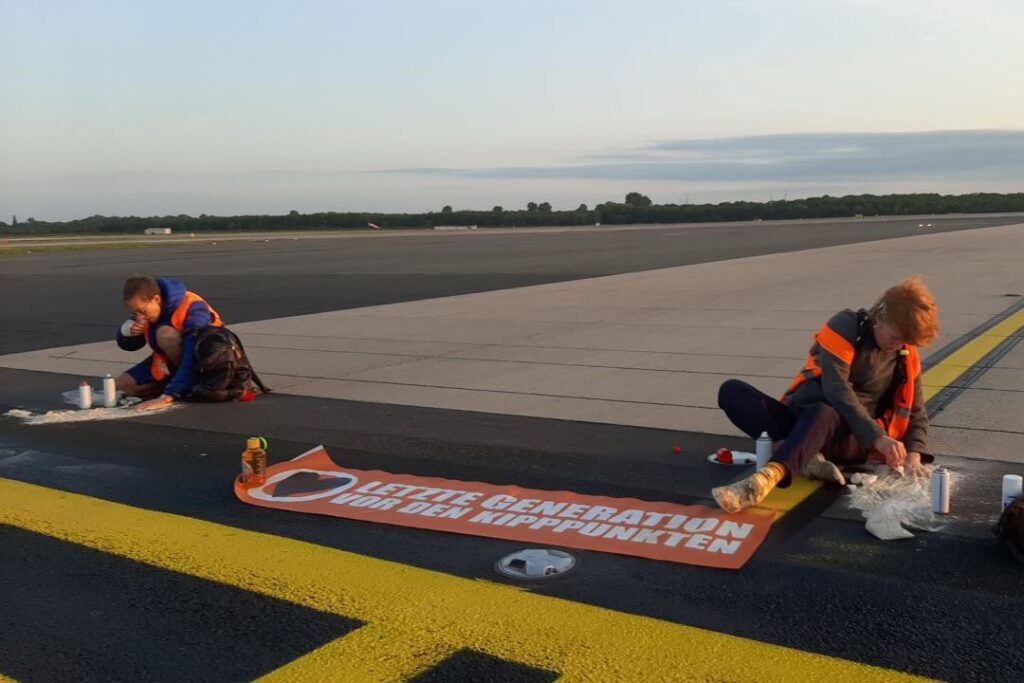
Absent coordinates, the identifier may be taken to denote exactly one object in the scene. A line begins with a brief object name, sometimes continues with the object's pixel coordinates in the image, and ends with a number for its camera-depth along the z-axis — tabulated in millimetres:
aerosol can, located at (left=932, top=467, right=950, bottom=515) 4586
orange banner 4324
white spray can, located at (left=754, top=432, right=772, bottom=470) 5281
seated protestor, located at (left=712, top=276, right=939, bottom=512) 4930
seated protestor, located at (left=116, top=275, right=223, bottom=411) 7461
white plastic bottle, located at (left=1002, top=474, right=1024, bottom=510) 4336
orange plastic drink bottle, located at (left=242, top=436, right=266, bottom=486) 5262
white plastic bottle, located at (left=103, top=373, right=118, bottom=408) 7480
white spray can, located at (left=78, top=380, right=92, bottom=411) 7434
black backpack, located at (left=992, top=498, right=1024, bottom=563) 4043
